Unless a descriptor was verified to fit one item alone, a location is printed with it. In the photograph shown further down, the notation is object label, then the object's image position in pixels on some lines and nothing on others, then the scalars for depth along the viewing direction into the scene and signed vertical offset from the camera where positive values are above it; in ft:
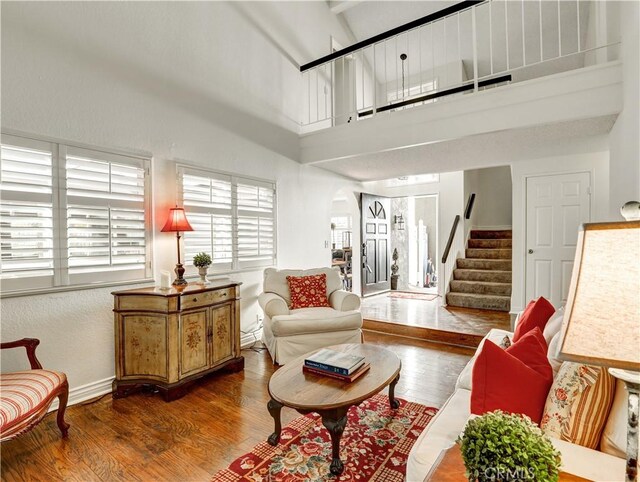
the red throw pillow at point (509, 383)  4.31 -1.93
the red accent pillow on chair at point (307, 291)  12.62 -2.02
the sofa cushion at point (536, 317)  6.84 -1.68
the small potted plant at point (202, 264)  11.02 -0.81
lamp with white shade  2.15 -0.46
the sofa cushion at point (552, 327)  6.12 -1.72
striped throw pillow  3.66 -1.96
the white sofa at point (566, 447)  3.30 -2.34
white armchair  10.98 -2.92
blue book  6.71 -2.61
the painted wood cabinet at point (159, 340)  8.86 -2.76
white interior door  14.99 +0.47
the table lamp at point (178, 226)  9.98 +0.43
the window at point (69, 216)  7.65 +0.64
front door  21.27 -0.31
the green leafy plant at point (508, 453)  2.37 -1.60
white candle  9.73 -1.16
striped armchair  5.53 -2.87
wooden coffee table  5.81 -2.87
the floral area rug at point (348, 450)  5.95 -4.25
